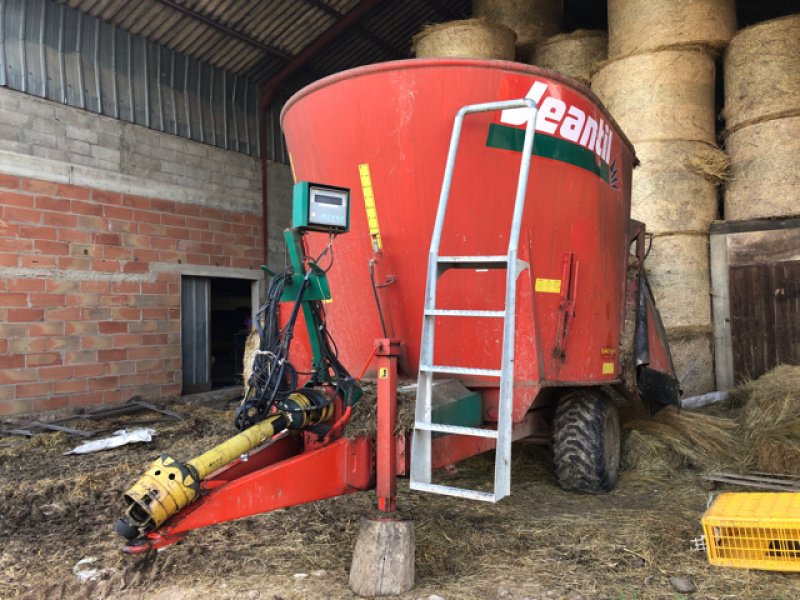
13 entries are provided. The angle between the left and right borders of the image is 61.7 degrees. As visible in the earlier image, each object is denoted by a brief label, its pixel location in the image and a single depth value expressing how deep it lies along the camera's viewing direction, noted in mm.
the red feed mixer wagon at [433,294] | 2773
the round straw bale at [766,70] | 6672
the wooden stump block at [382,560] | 2662
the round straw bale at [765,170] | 6676
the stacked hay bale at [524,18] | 8586
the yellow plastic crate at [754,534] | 2895
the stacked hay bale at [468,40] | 7652
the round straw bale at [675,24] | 6969
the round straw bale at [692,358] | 6910
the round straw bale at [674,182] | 6992
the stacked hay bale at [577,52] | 7957
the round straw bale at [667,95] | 7000
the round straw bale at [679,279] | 6988
